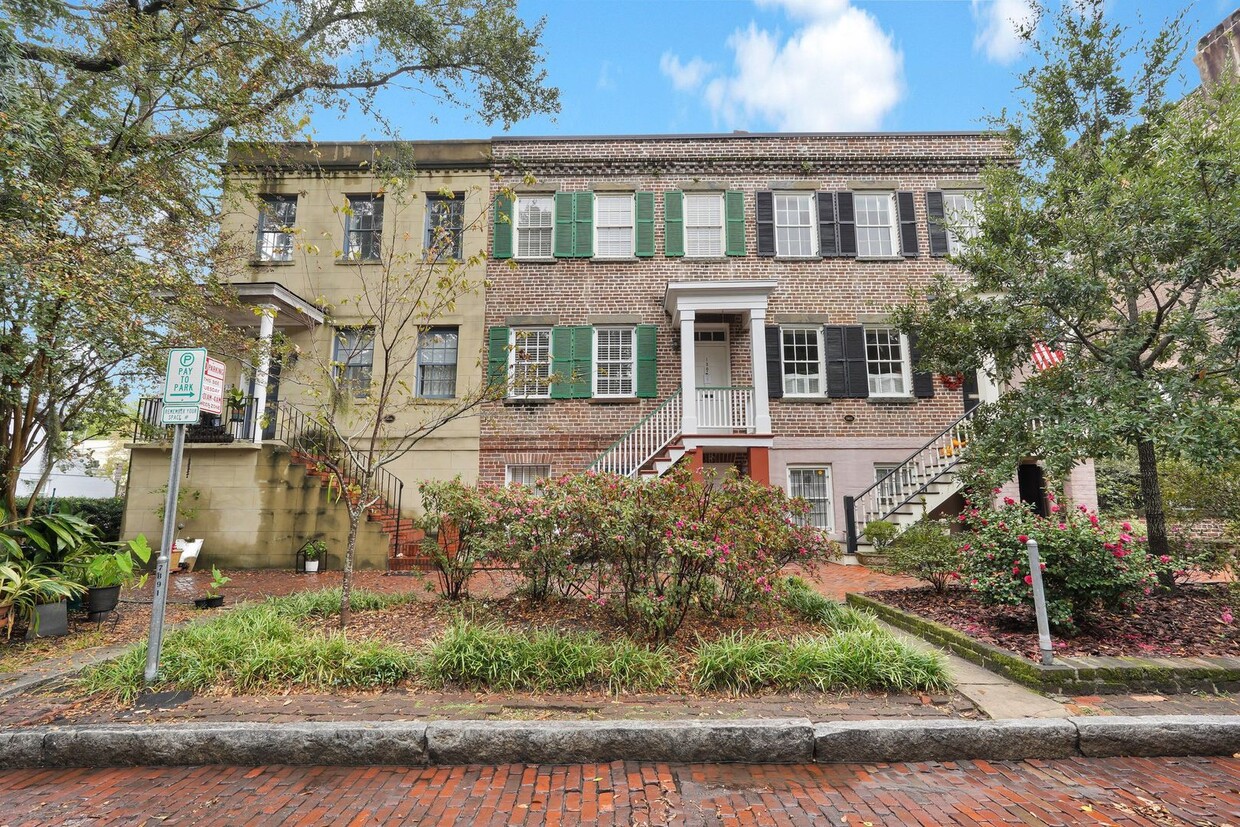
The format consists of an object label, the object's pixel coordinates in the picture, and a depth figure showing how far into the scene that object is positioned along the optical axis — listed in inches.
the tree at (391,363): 482.3
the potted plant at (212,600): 296.6
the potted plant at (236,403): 442.9
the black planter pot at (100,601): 251.6
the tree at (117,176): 243.4
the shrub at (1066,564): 189.5
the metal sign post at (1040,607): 173.0
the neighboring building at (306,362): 453.4
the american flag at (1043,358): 409.9
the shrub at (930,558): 274.4
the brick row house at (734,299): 516.4
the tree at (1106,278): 219.6
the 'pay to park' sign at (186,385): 192.7
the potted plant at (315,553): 431.8
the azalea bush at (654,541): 195.6
